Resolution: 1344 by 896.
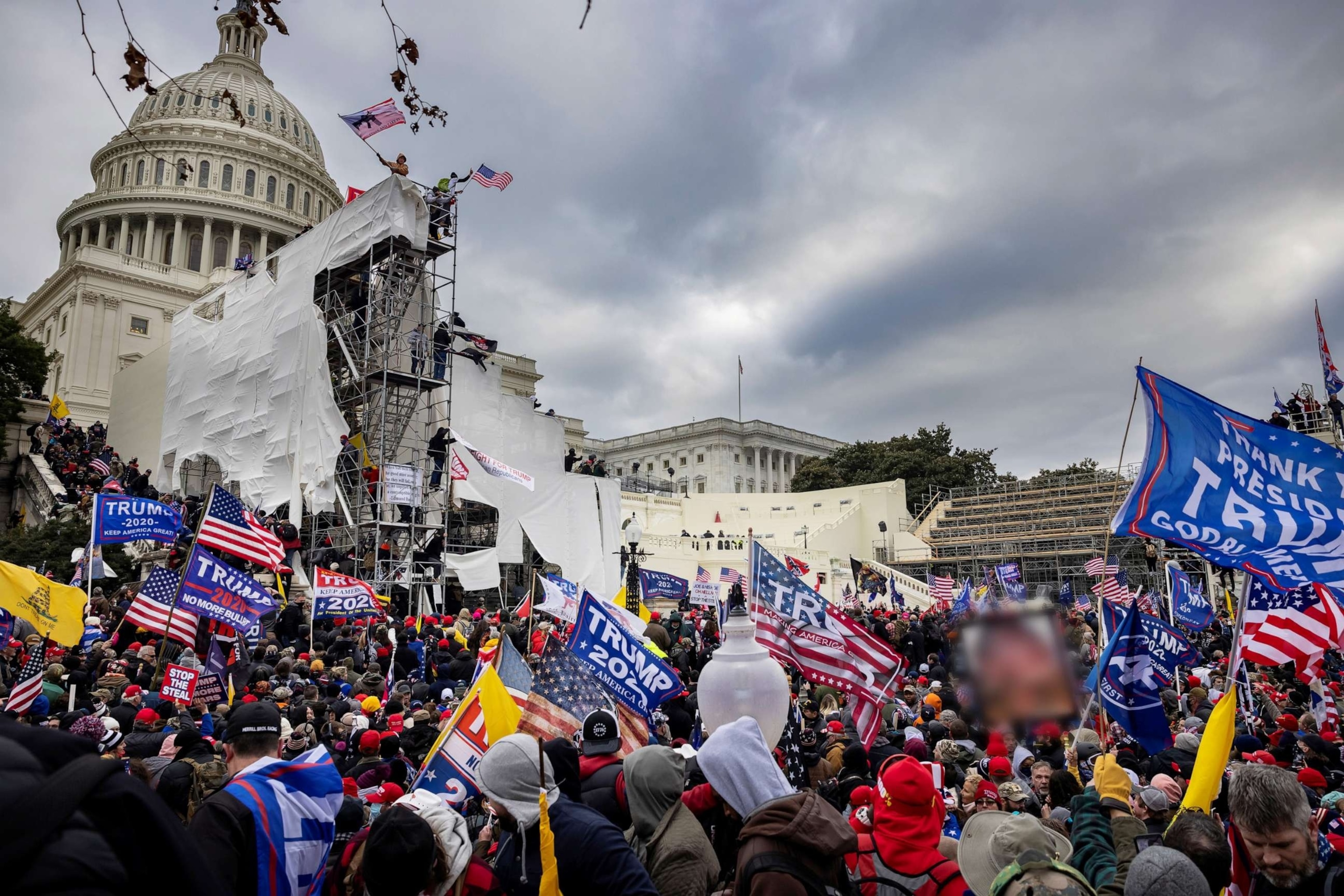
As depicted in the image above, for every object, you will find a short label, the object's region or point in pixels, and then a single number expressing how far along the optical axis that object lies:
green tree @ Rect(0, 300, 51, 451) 34.25
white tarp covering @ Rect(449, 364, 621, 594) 28.73
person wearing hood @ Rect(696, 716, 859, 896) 2.70
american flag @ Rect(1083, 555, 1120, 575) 24.31
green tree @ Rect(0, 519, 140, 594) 20.41
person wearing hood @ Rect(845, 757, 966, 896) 3.38
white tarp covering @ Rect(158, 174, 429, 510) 26.44
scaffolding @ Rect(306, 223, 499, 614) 24.78
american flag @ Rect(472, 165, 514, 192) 26.52
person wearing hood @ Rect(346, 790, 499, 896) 2.78
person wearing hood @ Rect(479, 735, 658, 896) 2.89
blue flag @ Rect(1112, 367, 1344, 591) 5.16
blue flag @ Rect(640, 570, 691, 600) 17.36
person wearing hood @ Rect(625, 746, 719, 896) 3.21
